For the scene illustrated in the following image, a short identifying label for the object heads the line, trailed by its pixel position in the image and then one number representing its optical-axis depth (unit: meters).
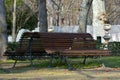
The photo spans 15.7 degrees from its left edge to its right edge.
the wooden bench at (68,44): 13.73
